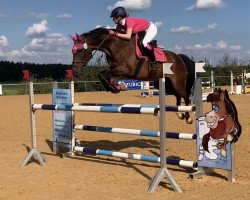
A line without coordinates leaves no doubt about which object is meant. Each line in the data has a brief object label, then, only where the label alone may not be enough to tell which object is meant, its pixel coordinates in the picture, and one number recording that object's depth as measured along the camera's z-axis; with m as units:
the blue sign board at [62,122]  7.04
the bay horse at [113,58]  6.21
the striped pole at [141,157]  5.14
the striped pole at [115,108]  5.08
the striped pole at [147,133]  5.40
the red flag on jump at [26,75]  6.52
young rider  6.28
